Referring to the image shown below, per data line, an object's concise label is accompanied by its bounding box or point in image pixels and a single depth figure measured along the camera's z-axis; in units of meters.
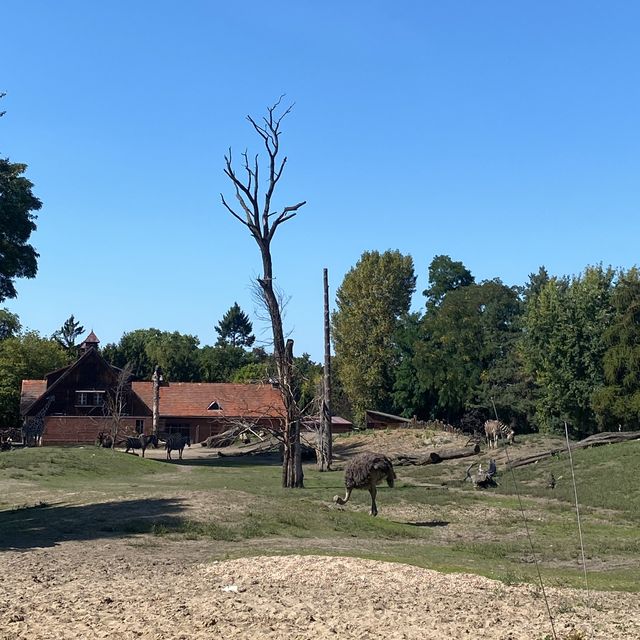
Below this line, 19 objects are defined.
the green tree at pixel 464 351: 74.56
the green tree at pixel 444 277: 89.38
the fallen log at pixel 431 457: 43.06
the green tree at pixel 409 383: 78.81
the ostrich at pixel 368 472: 22.22
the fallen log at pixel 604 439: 41.84
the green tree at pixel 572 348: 60.09
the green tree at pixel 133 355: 116.18
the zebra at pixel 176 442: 49.16
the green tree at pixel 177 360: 111.50
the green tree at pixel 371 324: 83.81
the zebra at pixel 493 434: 46.41
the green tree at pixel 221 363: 112.50
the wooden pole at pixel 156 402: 63.91
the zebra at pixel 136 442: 48.22
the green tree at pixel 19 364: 75.75
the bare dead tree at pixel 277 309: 30.06
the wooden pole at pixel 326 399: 42.44
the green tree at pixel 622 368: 54.78
